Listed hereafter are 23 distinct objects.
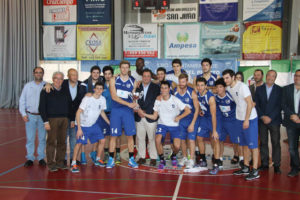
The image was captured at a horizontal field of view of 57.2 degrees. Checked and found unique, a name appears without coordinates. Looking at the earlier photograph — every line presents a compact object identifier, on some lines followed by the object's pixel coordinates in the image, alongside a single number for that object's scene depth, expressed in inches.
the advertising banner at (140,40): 515.2
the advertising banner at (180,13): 503.5
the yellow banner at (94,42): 525.0
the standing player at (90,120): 185.5
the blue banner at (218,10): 486.9
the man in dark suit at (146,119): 196.7
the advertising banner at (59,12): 534.5
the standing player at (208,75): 208.8
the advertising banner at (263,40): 477.4
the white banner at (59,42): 536.4
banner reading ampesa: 499.8
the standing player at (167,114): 189.0
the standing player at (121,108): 191.0
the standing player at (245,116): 167.2
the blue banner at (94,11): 525.3
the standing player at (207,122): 181.6
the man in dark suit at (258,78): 200.8
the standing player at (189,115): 187.8
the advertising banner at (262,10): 475.5
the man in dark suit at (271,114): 182.5
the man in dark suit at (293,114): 173.6
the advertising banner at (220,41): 492.1
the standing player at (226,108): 178.7
